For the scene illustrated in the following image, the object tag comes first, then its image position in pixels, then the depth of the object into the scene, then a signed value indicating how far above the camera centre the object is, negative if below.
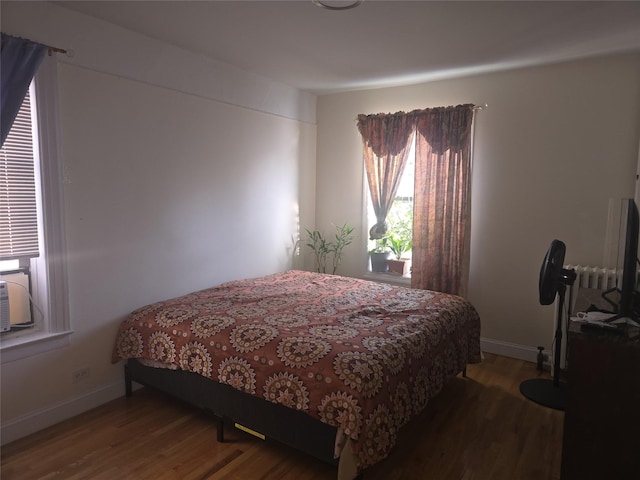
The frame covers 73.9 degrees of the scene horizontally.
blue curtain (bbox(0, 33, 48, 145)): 2.30 +0.70
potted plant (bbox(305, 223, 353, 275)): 4.86 -0.48
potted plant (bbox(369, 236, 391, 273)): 4.64 -0.56
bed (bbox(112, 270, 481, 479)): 2.09 -0.89
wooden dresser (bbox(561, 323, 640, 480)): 1.80 -0.87
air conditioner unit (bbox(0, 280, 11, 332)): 2.50 -0.64
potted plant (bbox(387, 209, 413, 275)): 4.53 -0.40
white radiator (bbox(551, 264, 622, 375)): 3.29 -0.58
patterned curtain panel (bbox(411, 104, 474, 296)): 3.92 +0.05
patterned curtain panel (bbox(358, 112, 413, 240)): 4.26 +0.52
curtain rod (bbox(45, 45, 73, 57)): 2.55 +0.91
